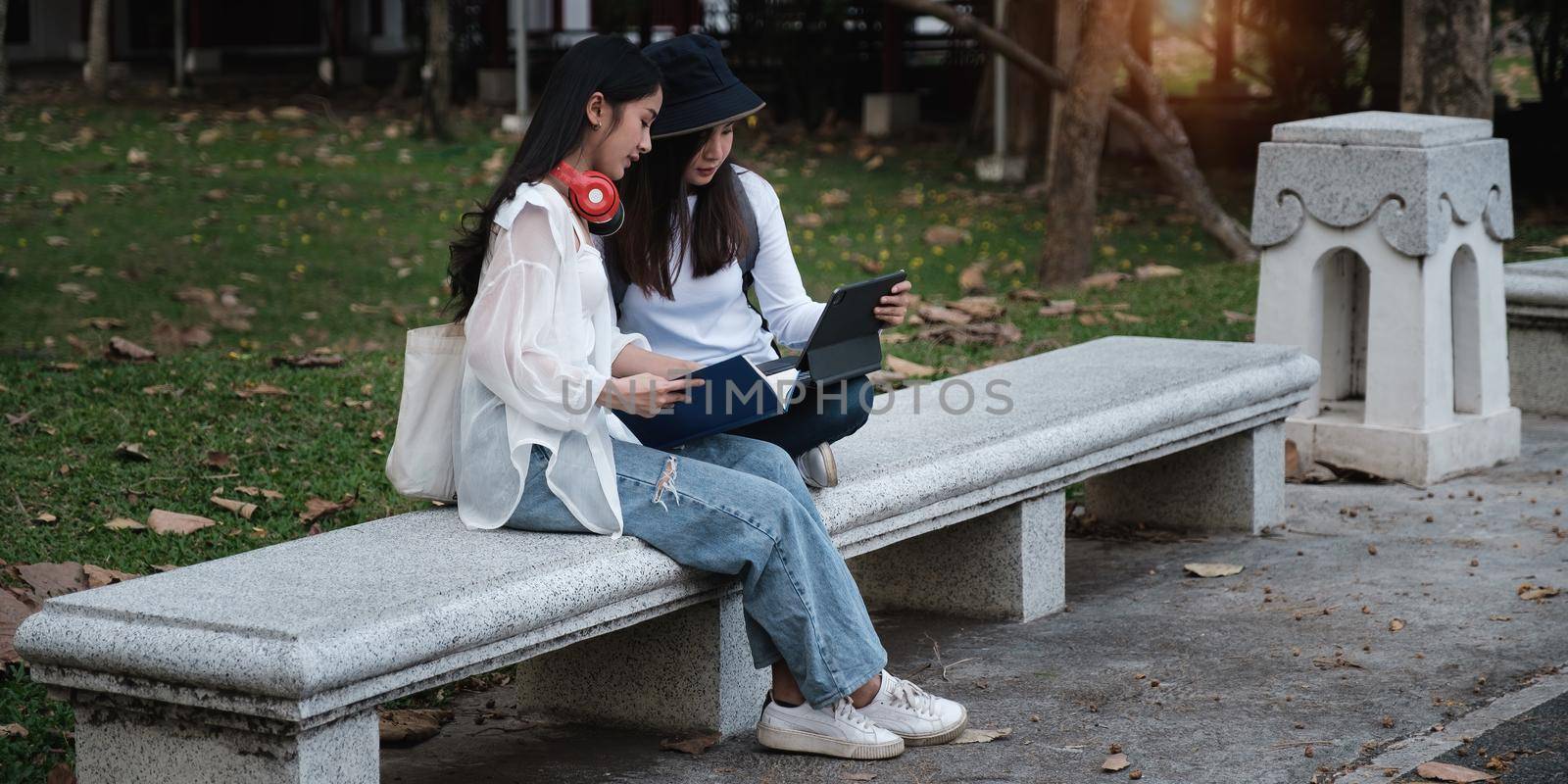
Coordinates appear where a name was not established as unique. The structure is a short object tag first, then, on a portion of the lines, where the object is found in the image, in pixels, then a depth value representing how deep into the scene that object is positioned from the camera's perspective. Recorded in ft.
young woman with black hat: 26.76
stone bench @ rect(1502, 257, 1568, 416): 48.96
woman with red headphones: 23.27
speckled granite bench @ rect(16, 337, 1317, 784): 19.60
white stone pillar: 40.78
